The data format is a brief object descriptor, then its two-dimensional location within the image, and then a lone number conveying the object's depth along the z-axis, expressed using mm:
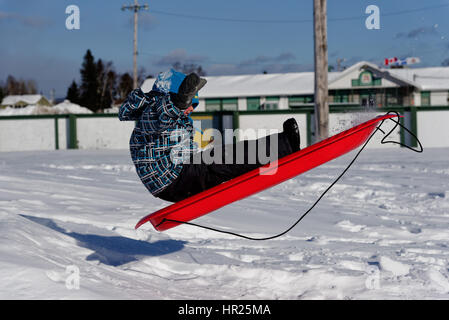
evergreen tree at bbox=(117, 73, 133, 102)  61156
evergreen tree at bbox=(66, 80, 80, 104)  58356
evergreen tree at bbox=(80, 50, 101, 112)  57428
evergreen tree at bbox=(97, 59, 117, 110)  58469
